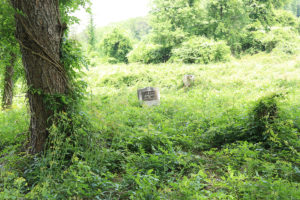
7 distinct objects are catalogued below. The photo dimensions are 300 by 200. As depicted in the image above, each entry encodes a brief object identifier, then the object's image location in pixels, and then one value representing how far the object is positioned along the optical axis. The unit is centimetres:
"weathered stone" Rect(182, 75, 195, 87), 1264
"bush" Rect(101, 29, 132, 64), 3039
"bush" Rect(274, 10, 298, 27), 2714
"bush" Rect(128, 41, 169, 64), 2392
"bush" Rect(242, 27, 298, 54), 1959
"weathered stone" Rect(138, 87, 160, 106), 877
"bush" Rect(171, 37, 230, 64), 1838
